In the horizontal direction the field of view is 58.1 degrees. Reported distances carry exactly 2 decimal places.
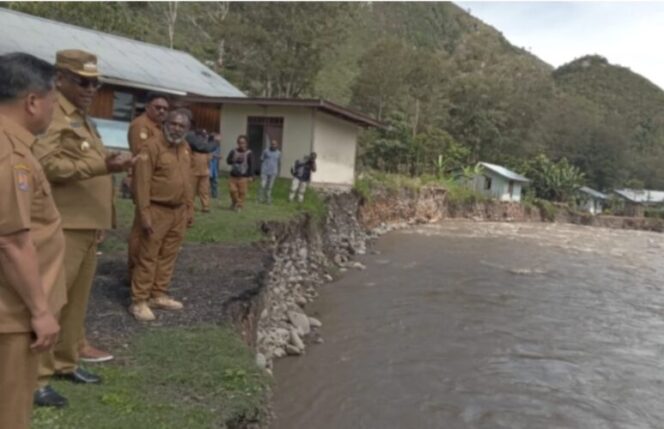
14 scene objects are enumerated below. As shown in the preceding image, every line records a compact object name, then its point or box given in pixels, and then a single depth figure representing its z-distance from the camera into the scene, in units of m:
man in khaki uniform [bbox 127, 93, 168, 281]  5.14
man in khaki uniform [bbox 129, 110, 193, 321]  5.06
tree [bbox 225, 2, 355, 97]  29.73
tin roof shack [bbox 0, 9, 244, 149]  16.80
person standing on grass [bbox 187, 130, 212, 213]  11.02
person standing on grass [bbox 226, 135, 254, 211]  12.55
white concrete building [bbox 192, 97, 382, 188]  18.86
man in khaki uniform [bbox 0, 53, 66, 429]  2.04
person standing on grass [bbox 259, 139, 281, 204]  14.62
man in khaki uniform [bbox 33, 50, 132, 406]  3.44
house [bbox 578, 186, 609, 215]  50.37
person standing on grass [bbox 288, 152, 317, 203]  15.45
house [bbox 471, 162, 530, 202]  42.23
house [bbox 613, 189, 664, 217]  51.09
